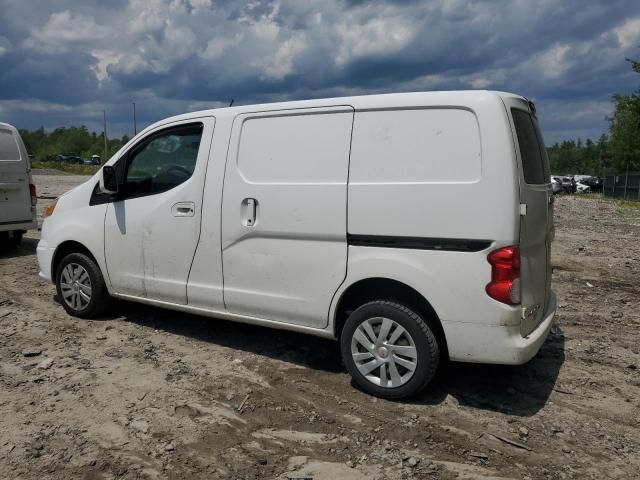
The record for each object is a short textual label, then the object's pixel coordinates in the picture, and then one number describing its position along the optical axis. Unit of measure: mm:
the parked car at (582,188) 52047
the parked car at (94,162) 82612
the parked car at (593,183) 55281
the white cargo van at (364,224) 3756
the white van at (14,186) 9336
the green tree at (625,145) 45988
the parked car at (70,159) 92406
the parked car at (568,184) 48988
